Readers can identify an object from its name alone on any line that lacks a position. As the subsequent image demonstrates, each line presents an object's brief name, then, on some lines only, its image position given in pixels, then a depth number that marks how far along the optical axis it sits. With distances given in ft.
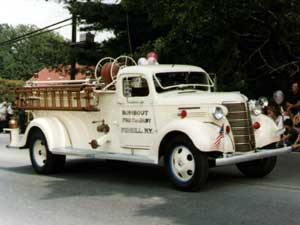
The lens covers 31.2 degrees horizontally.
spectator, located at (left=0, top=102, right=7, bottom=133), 80.38
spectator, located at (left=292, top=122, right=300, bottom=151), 41.60
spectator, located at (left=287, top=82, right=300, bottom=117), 44.11
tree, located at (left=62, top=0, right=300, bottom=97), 40.52
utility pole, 70.23
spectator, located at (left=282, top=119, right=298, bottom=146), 41.75
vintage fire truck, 27.14
